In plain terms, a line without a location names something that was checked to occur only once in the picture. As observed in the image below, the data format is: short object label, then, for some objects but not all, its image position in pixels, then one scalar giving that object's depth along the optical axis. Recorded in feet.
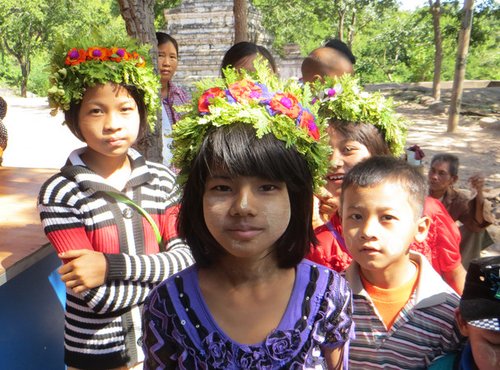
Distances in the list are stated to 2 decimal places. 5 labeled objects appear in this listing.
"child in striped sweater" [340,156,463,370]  5.76
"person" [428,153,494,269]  12.14
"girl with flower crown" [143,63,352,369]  4.50
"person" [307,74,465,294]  7.30
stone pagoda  41.42
